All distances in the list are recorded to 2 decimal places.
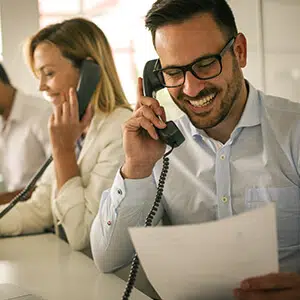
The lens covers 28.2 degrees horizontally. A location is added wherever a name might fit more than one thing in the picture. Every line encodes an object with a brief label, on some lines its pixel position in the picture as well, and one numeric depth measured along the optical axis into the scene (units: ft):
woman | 5.29
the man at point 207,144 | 4.00
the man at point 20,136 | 7.20
